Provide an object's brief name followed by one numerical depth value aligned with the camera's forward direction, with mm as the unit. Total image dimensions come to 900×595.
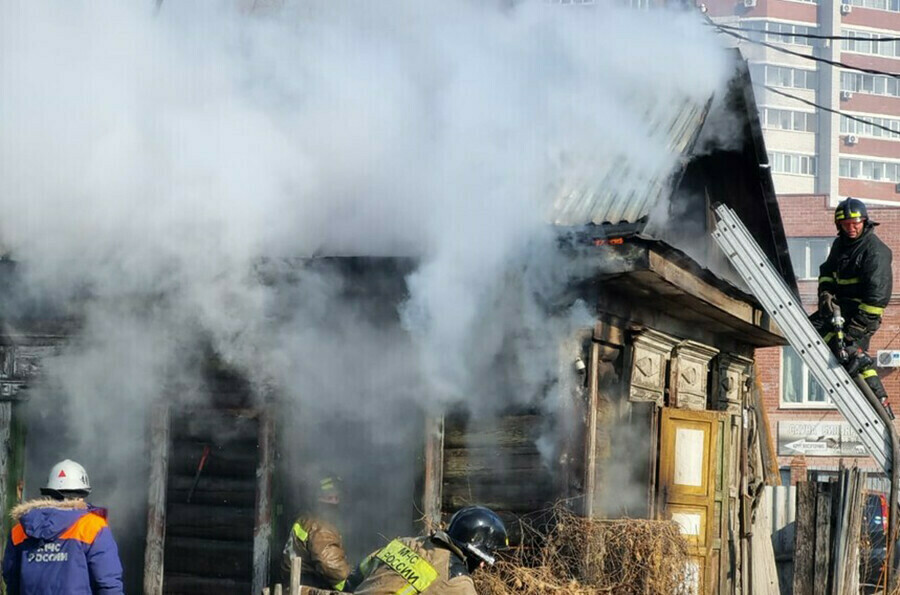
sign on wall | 35750
